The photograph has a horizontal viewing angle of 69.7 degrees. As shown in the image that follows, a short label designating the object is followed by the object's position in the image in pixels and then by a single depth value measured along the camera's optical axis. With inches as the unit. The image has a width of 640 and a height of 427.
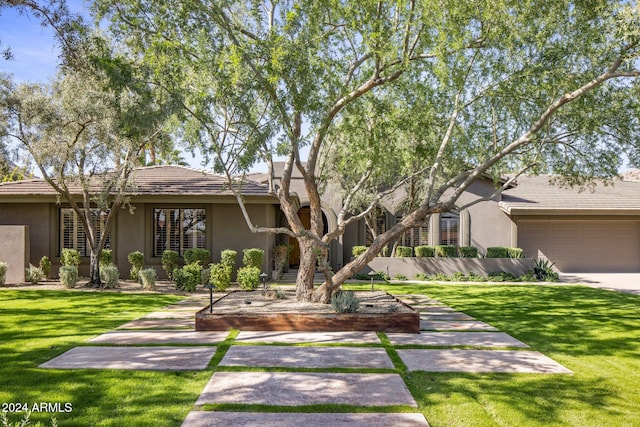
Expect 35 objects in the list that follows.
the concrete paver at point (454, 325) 340.5
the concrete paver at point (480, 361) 242.3
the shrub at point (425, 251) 738.8
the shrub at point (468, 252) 740.6
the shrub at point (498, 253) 740.6
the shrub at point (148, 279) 558.9
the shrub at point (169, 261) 622.5
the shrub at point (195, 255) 617.0
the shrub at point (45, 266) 622.4
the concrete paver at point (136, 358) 239.1
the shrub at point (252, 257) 601.0
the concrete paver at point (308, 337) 297.0
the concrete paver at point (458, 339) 294.8
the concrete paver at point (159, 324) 337.4
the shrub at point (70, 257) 632.4
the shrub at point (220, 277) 534.0
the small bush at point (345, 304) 339.6
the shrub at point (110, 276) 568.3
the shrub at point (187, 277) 529.3
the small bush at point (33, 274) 596.1
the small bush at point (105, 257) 634.2
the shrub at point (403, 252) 731.4
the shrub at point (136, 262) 622.2
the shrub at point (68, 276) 553.3
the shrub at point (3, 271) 575.9
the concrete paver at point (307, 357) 244.4
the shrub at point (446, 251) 738.8
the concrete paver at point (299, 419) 171.3
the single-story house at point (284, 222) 645.3
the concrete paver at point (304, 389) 193.9
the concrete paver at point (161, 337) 293.4
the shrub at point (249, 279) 536.7
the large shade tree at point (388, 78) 313.9
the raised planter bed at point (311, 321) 326.3
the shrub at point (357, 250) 707.4
